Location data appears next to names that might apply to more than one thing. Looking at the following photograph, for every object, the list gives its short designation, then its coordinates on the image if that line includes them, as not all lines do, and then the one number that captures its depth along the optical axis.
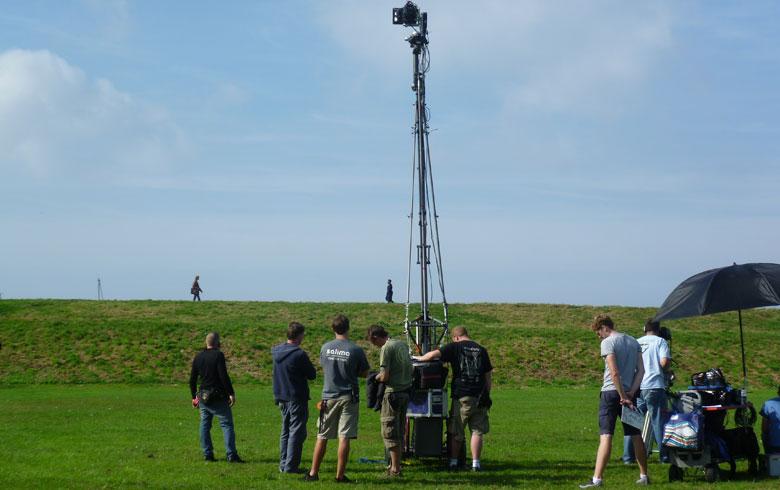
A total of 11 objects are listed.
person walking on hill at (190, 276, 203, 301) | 50.44
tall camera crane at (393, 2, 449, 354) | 14.11
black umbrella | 12.22
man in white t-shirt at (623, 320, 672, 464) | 13.00
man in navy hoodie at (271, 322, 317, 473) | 12.50
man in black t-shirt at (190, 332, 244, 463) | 13.72
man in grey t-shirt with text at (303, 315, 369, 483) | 11.91
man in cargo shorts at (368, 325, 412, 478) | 12.13
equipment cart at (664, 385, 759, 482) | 11.66
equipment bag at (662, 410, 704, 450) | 11.59
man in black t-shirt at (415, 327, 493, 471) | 12.62
